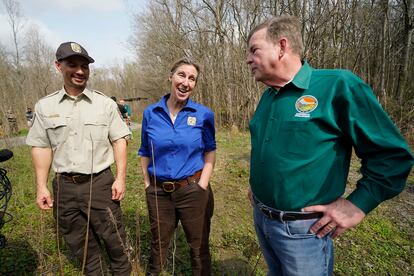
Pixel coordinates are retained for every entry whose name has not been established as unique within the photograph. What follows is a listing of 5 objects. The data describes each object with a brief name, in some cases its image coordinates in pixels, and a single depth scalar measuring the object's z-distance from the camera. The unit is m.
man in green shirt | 1.16
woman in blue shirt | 2.12
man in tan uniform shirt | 2.12
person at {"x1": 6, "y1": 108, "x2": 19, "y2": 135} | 13.39
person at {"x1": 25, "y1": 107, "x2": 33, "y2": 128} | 16.11
